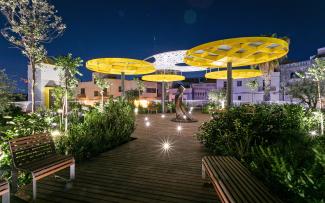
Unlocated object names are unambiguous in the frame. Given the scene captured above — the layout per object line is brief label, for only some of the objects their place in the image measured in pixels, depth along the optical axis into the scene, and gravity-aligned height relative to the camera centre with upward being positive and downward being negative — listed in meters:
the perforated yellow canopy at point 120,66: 10.84 +2.06
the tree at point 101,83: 19.32 +1.54
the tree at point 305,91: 14.68 +0.66
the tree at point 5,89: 9.20 +0.44
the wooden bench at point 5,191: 2.55 -1.17
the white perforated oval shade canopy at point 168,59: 12.50 +2.73
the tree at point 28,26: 9.70 +3.54
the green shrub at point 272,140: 2.35 -0.92
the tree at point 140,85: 29.67 +2.13
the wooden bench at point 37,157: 3.17 -1.03
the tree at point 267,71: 22.16 +3.18
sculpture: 12.43 -0.68
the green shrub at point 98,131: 5.18 -1.00
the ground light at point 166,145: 6.34 -1.58
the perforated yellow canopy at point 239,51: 6.66 +1.94
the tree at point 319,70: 8.99 +1.33
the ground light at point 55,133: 5.26 -0.90
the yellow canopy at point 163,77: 17.66 +1.96
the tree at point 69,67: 6.35 +1.01
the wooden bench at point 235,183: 2.29 -1.11
